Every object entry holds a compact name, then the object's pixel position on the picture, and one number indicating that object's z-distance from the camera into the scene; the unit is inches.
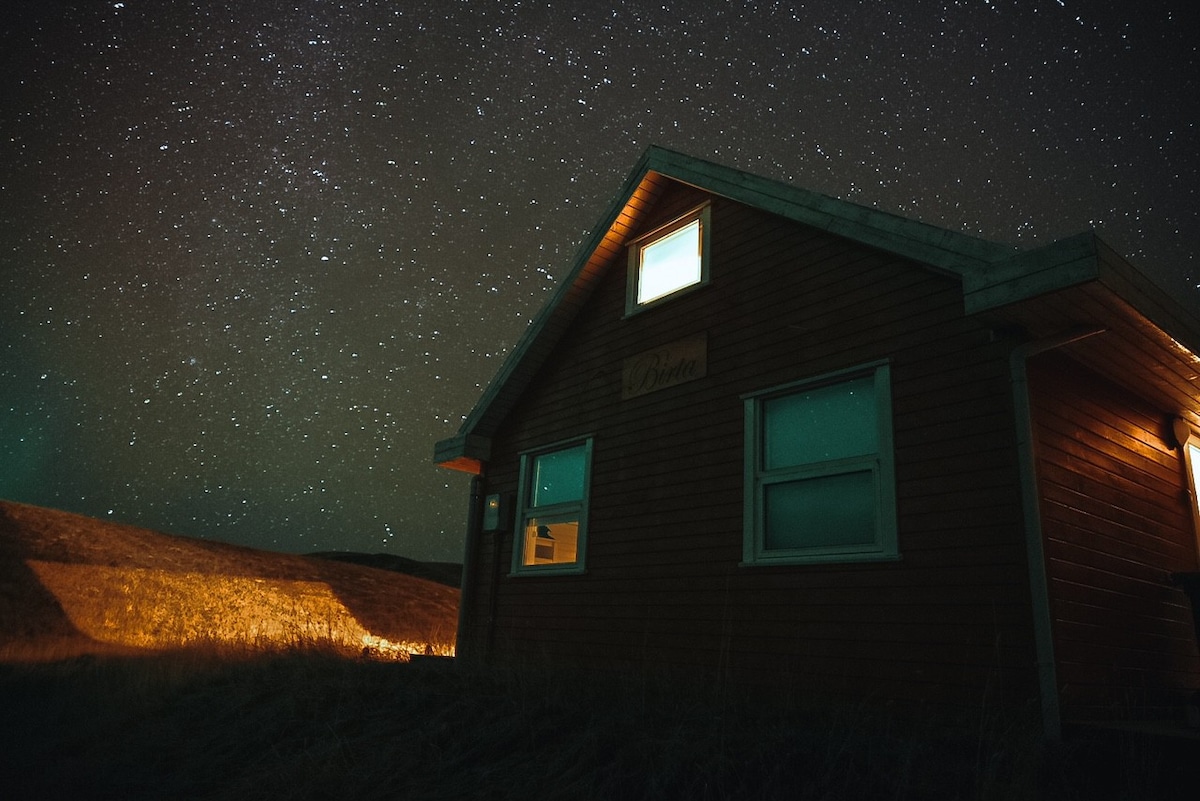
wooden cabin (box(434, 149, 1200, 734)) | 241.6
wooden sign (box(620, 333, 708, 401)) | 366.9
